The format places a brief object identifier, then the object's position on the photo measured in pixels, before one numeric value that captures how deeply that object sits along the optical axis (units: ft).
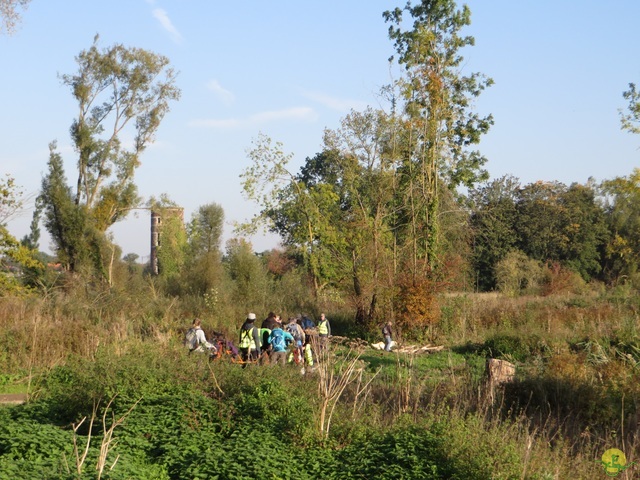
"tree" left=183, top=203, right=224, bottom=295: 226.38
